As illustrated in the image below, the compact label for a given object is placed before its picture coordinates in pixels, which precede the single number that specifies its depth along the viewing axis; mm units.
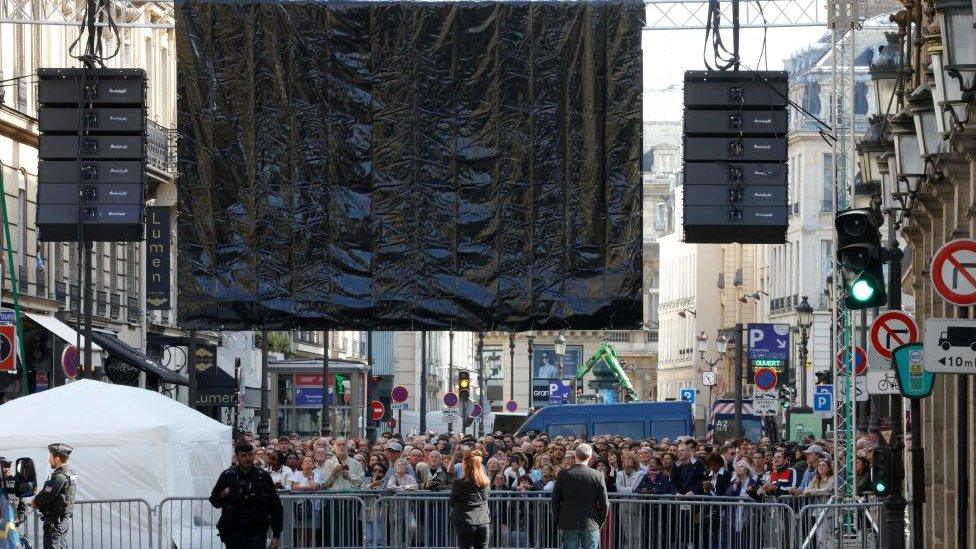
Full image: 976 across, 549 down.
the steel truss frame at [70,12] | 24812
